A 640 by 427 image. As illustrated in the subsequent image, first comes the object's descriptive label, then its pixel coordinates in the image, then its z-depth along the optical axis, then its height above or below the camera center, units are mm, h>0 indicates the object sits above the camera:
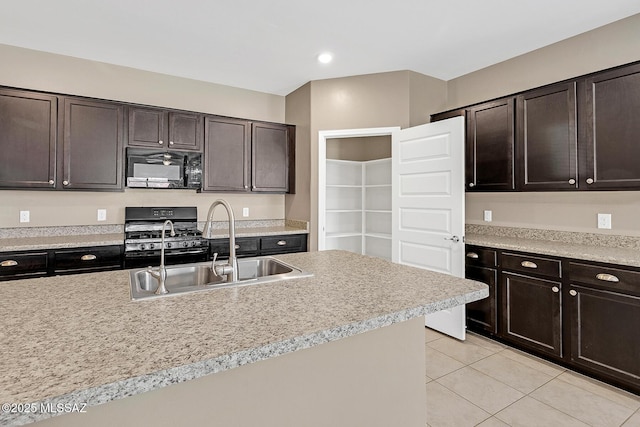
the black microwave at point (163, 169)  3441 +545
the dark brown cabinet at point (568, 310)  2209 -694
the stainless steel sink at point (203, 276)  1349 -277
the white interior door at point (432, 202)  3047 +169
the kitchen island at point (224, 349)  728 -323
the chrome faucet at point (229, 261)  1495 -201
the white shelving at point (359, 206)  4676 +185
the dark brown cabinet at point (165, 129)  3416 +966
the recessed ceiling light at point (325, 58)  3311 +1633
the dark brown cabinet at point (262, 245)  3553 -294
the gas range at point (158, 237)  3137 -182
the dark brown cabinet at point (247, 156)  3830 +770
